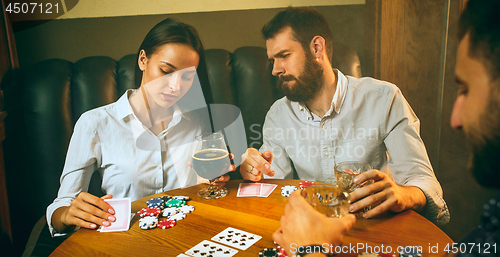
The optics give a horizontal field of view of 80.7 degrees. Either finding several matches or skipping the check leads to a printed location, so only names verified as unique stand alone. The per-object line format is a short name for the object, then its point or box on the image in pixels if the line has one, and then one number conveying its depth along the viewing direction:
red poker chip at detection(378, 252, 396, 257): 0.72
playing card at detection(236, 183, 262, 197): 1.12
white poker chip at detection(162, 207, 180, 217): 0.97
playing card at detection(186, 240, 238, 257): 0.76
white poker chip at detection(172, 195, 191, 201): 1.07
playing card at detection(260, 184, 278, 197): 1.11
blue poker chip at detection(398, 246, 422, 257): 0.71
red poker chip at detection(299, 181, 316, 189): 1.15
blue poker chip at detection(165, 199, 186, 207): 1.03
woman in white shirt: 1.36
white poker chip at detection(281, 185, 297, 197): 1.08
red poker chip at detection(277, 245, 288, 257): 0.72
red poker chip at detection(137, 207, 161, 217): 0.96
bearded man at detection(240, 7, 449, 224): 1.47
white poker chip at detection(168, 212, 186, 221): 0.94
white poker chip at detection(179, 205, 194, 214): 0.99
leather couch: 1.37
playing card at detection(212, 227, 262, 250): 0.80
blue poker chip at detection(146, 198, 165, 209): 1.02
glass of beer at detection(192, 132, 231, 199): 1.09
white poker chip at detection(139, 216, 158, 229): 0.89
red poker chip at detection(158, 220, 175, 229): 0.90
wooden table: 0.78
